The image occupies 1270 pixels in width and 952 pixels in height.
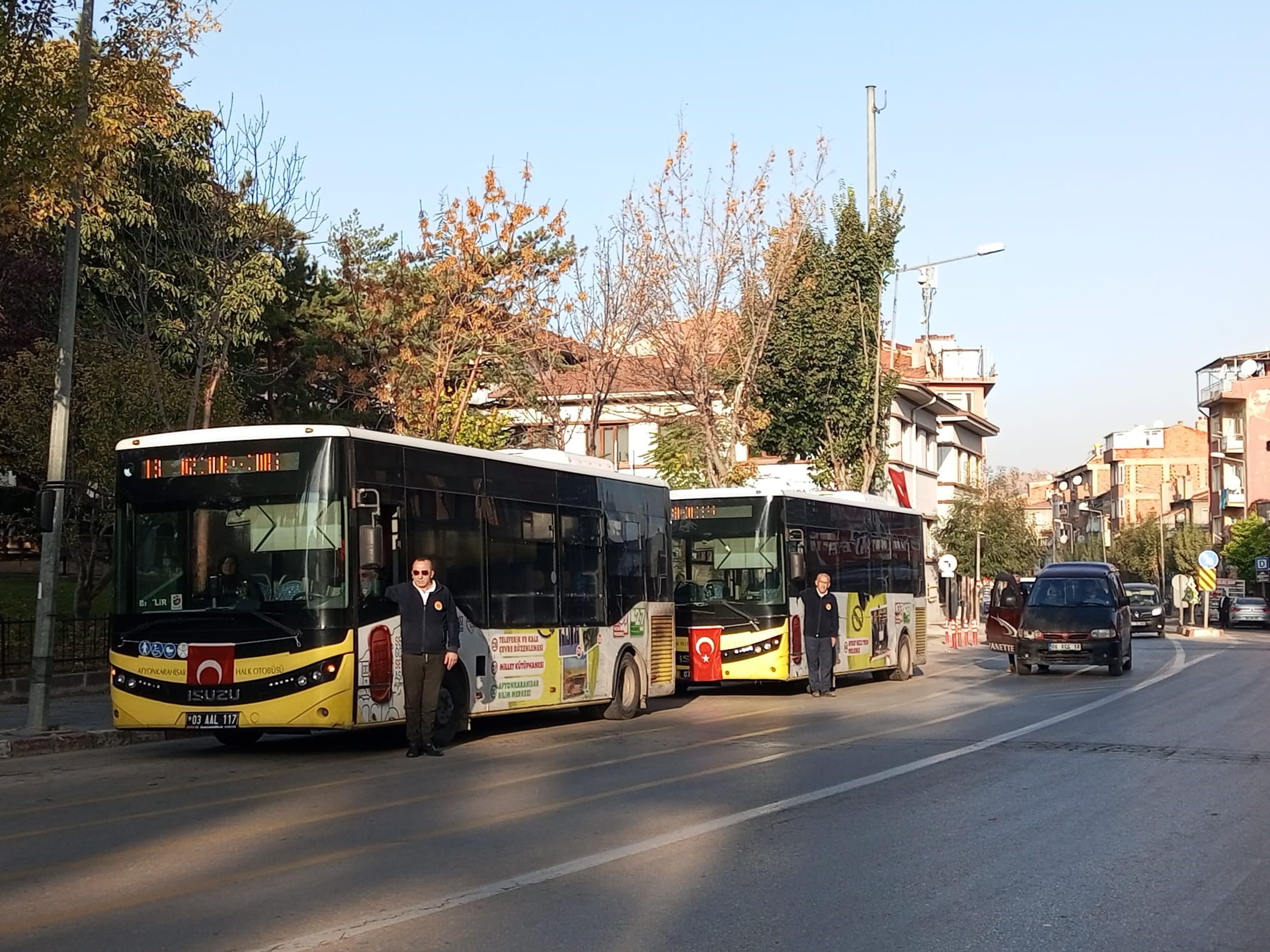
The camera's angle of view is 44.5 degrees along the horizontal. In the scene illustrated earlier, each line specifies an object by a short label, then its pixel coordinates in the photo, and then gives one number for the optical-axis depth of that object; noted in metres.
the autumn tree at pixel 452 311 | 30.05
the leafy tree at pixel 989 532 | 64.50
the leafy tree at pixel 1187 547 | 99.00
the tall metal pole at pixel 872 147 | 39.53
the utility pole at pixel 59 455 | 16.31
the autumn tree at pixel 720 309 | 34.56
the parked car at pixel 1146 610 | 55.06
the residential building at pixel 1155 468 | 135.88
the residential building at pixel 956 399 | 71.94
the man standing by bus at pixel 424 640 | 14.76
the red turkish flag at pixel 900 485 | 39.66
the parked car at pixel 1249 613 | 74.25
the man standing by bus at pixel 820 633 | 23.11
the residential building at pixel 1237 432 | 101.94
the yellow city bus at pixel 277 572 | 14.26
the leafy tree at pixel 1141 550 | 103.50
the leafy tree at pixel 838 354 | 39.16
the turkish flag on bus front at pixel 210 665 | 14.41
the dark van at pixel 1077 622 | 28.39
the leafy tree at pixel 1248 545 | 95.19
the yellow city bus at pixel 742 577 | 23.56
